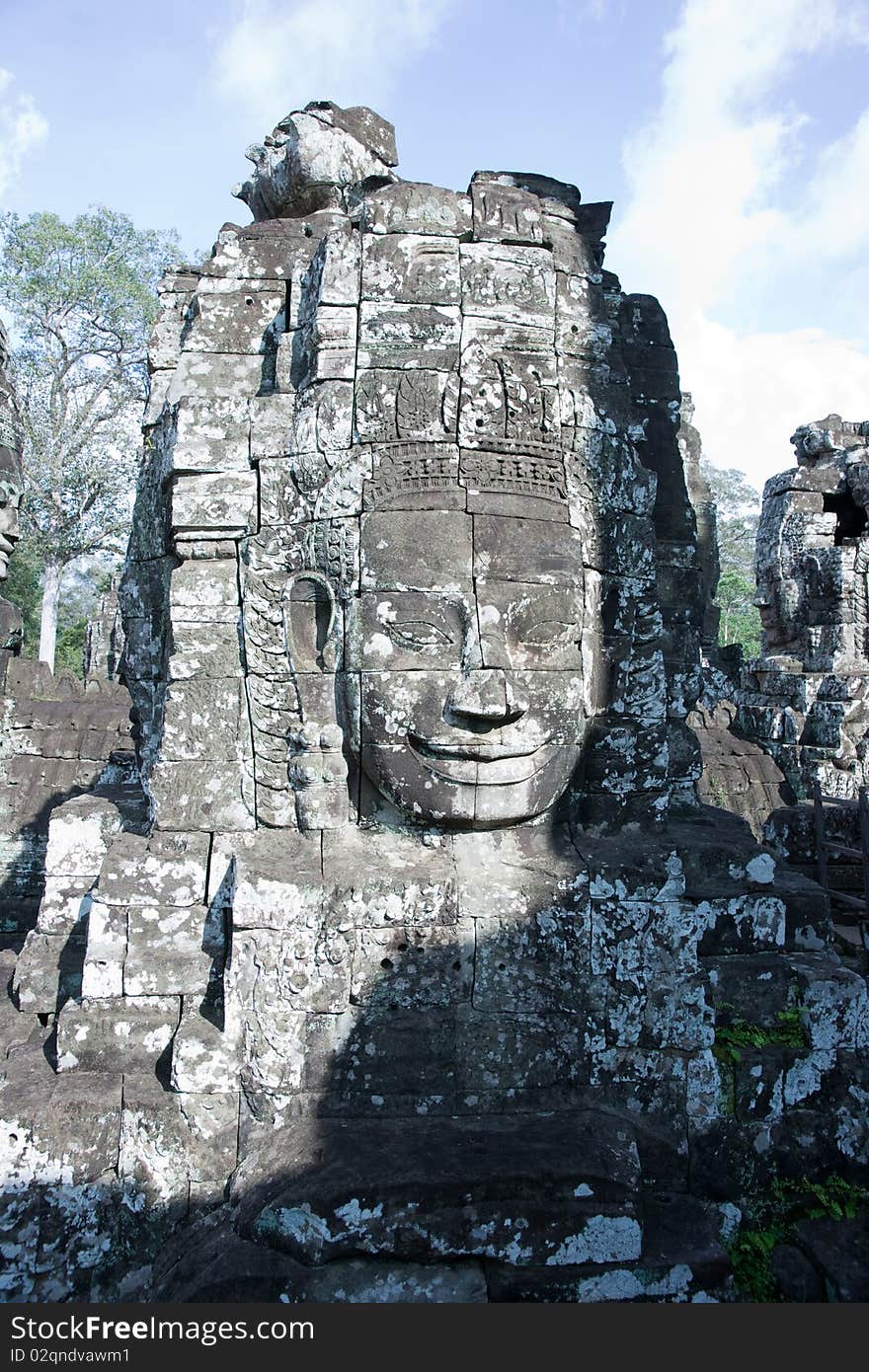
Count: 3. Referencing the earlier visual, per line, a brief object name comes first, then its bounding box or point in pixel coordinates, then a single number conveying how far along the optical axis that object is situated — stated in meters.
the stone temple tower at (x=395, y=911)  2.76
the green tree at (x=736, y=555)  37.72
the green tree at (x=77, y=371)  21.50
